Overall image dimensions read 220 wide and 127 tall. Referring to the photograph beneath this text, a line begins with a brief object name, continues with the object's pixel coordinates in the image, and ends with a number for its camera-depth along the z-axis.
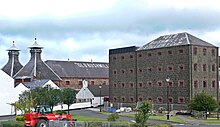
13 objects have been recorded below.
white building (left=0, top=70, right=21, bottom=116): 66.81
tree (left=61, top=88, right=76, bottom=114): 60.21
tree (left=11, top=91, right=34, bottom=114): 50.28
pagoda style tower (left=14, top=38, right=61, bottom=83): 91.19
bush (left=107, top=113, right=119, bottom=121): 37.81
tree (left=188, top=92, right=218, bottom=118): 56.28
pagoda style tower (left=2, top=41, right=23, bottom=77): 106.12
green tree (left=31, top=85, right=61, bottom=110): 56.34
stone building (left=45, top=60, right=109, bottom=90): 100.81
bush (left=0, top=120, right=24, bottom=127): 32.97
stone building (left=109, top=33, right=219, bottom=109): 65.56
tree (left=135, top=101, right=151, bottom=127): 32.12
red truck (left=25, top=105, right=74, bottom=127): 34.62
